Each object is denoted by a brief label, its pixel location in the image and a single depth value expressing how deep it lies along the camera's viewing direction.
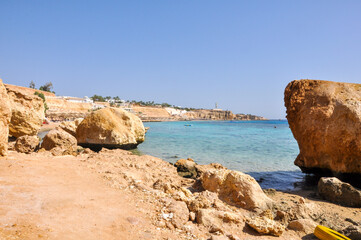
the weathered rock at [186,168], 9.53
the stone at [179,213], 4.20
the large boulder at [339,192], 7.00
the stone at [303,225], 4.83
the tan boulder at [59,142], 9.77
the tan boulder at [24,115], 11.87
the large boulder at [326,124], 8.49
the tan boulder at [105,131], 13.55
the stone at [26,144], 9.08
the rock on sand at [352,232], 4.61
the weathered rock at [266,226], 4.36
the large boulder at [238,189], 5.73
